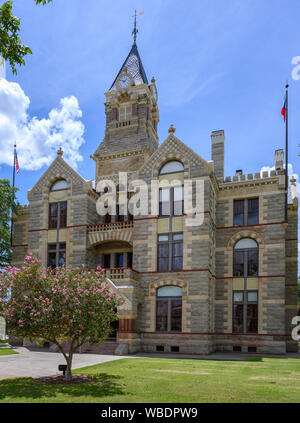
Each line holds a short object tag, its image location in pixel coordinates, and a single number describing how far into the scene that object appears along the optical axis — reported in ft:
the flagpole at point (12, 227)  128.98
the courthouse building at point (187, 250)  96.68
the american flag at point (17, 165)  128.06
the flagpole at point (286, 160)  100.48
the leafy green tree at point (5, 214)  130.00
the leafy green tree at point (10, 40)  38.36
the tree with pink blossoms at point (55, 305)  51.21
